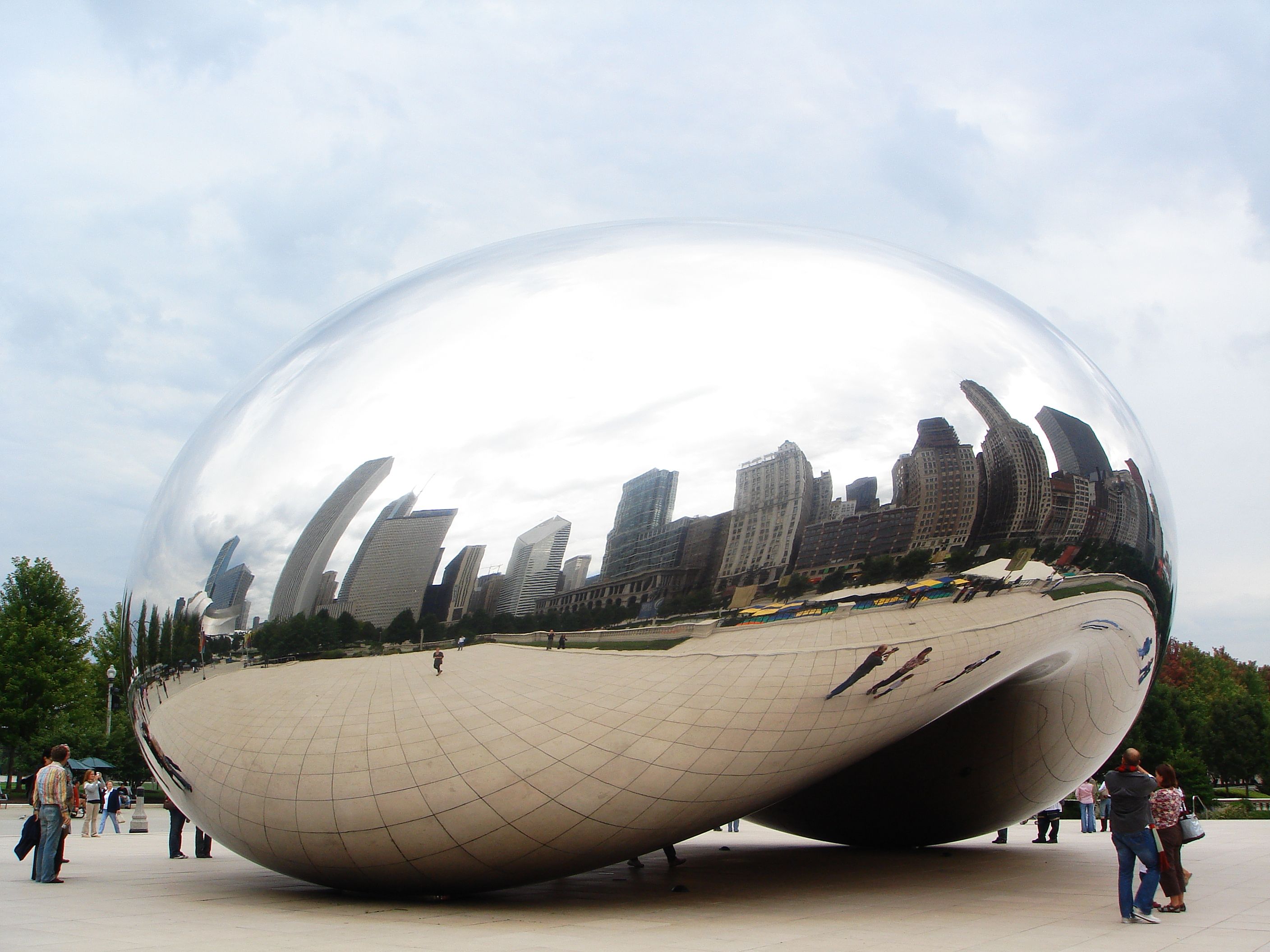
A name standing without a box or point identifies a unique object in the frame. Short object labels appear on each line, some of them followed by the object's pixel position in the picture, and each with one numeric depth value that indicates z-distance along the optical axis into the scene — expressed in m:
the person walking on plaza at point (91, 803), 17.28
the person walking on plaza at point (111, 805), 20.28
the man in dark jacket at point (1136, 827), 6.72
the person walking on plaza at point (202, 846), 11.66
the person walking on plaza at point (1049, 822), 13.86
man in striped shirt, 8.98
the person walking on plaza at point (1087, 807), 17.27
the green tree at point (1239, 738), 52.56
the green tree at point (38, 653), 33.94
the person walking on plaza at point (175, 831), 11.32
